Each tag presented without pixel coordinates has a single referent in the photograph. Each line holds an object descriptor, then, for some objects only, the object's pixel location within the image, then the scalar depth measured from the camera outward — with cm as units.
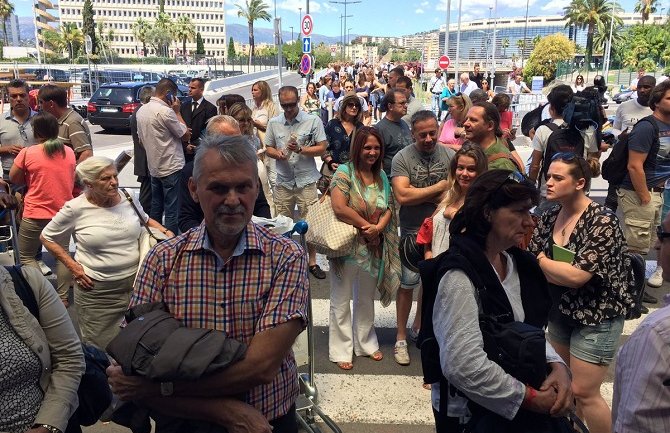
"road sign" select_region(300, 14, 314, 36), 1528
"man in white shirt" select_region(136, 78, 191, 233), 667
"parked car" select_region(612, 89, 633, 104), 3446
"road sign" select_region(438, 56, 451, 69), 2256
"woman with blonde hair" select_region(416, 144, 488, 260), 373
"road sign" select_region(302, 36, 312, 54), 1567
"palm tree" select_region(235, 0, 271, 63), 11581
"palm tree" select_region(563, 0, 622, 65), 7581
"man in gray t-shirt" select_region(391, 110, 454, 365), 457
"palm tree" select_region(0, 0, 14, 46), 8810
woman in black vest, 215
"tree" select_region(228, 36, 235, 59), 11766
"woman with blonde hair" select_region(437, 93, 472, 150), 635
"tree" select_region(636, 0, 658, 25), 7975
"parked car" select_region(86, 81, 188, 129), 1998
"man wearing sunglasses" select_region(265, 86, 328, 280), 667
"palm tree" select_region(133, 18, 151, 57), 12344
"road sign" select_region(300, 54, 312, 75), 1700
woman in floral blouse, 306
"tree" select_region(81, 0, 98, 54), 10638
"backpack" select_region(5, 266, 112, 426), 244
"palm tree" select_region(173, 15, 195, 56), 12062
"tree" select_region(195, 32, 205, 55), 11512
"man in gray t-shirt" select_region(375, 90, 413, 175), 587
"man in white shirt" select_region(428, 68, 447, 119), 2055
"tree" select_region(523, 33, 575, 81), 6588
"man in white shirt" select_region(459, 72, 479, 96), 1688
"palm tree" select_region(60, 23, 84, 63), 10329
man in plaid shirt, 196
